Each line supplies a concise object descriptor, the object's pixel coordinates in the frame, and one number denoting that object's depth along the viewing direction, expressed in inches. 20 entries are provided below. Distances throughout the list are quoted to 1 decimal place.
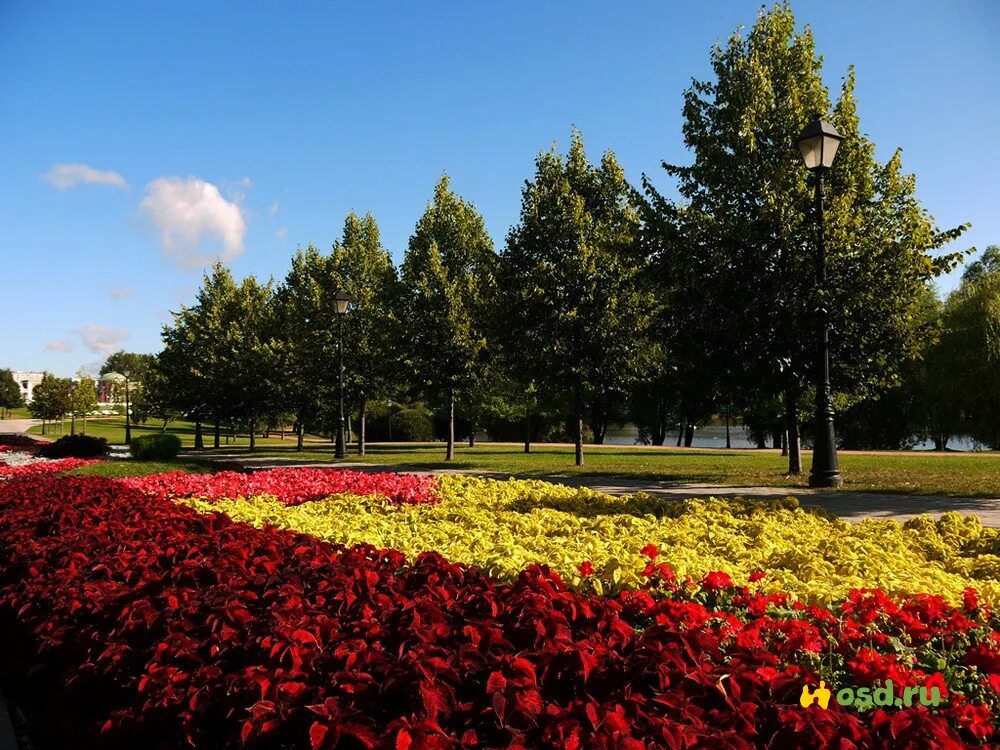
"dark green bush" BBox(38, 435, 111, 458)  900.0
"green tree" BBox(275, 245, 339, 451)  1142.3
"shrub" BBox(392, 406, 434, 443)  1779.0
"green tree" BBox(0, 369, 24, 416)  4630.9
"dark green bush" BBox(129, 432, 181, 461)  885.8
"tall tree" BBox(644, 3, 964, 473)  561.9
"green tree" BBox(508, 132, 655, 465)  767.1
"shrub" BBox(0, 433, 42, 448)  1095.3
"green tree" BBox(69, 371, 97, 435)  1790.2
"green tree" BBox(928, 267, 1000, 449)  1273.4
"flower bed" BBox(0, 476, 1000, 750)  85.9
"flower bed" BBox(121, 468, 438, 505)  381.2
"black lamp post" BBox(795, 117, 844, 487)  450.6
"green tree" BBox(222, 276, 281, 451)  1288.1
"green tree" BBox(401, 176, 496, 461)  910.4
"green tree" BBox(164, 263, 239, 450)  1304.1
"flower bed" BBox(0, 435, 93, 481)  633.4
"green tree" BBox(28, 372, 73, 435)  1669.5
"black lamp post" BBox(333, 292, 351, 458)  973.8
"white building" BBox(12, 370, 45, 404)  6323.8
